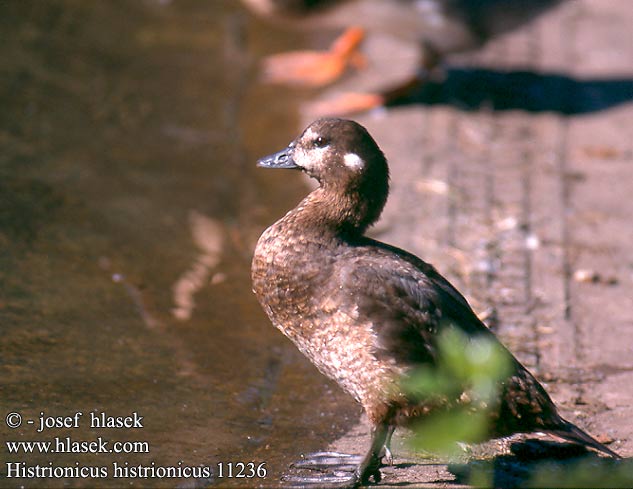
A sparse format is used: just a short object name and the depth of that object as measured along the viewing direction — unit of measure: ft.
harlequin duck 23.49
